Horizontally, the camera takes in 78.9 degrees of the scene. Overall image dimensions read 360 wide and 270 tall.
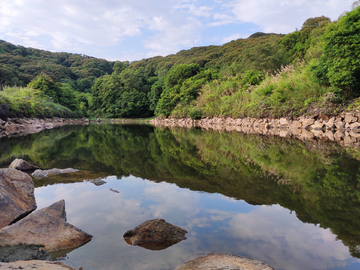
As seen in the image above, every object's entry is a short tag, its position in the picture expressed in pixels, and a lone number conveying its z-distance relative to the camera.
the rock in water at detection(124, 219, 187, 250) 1.77
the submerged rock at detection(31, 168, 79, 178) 3.76
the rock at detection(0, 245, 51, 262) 1.56
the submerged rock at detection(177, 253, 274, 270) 1.40
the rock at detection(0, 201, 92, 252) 1.73
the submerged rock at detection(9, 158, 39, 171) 3.99
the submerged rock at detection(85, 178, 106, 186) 3.35
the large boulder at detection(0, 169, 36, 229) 2.14
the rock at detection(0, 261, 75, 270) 1.24
